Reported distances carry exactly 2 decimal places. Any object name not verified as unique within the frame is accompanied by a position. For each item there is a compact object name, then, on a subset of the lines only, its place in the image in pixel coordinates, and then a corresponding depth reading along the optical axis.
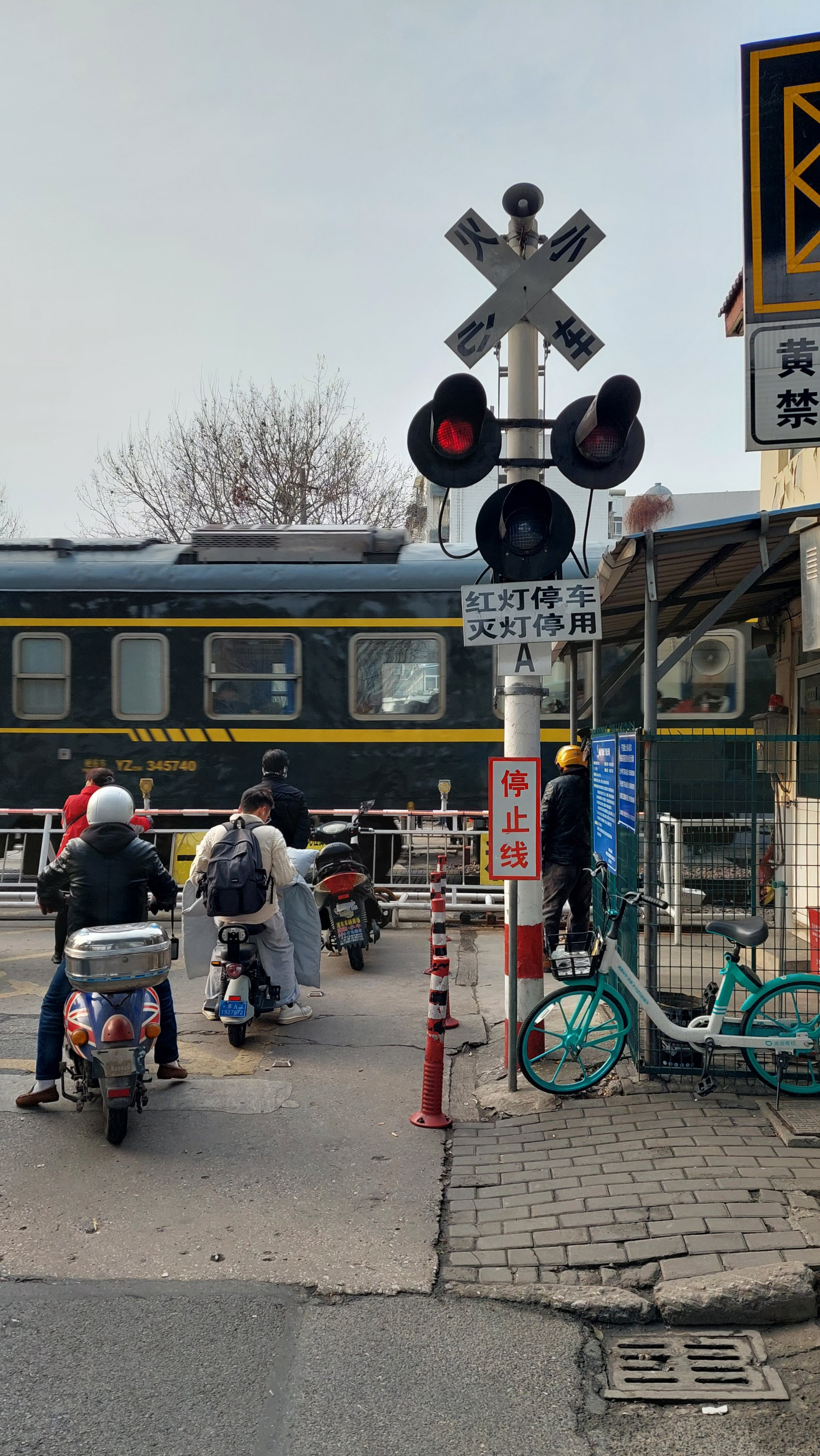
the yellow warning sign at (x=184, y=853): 12.28
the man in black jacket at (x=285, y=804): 9.14
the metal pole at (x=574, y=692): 10.55
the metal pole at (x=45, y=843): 12.32
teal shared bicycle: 5.77
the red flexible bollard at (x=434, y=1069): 5.85
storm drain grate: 3.53
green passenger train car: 12.52
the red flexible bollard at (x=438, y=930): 6.16
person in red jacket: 8.11
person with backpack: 7.01
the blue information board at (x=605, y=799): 6.90
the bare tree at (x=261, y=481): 27.95
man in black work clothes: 9.06
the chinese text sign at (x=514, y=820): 6.00
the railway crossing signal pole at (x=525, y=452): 5.84
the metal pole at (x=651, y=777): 6.10
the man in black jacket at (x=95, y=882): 6.00
